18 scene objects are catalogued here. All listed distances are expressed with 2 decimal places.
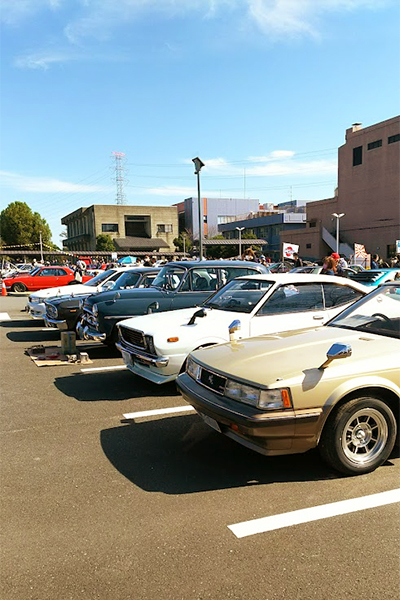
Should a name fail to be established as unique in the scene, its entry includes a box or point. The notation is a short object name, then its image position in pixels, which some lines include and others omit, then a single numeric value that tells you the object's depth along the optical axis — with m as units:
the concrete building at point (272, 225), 82.69
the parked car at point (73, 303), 10.20
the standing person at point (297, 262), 22.37
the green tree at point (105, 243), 87.75
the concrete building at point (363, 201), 53.66
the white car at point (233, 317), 5.70
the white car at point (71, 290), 12.32
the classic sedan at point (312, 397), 3.43
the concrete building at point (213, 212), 111.00
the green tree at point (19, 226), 77.38
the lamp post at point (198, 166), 14.70
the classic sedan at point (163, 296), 8.07
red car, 23.13
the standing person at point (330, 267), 11.63
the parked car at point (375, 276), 14.57
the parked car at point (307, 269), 19.25
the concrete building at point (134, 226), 91.69
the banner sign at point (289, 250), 25.06
